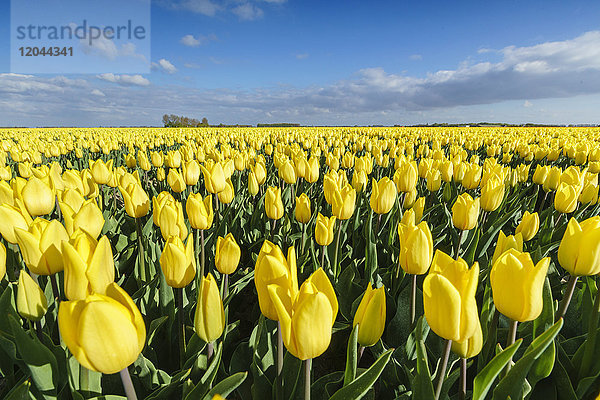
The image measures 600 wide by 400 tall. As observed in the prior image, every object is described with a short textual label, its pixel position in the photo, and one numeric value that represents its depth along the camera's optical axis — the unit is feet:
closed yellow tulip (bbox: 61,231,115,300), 0.76
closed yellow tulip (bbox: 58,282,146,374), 0.59
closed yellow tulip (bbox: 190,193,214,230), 1.51
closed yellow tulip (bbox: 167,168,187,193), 2.29
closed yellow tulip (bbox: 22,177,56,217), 1.49
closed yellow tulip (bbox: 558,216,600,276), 0.93
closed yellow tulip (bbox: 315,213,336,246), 1.51
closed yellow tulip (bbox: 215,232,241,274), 1.16
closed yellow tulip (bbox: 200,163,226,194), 2.07
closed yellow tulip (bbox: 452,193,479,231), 1.58
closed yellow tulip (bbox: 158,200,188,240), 1.37
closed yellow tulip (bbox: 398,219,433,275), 1.05
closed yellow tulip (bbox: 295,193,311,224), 1.81
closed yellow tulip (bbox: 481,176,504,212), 1.97
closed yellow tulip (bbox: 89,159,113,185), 2.34
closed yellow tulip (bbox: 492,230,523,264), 1.09
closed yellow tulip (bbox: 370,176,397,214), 1.79
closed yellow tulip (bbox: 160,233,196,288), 0.99
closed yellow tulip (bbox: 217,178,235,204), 2.22
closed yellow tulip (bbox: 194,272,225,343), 0.80
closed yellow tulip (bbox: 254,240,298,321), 0.75
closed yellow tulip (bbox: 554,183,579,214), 1.92
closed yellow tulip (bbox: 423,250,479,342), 0.68
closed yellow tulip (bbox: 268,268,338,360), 0.65
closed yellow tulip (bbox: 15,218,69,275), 0.94
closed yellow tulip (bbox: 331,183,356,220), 1.68
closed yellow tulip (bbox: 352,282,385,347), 0.81
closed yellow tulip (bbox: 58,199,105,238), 1.20
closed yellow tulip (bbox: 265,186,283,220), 1.89
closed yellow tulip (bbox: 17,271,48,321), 0.88
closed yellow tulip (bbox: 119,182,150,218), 1.66
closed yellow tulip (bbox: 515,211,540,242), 1.62
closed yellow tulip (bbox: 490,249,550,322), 0.74
